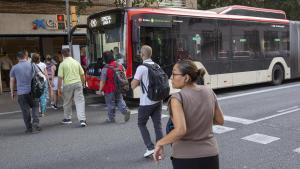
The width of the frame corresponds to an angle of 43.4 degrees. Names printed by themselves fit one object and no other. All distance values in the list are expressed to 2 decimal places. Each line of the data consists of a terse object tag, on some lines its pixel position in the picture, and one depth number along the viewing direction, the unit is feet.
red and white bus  34.96
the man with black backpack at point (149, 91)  18.39
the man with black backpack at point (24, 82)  25.59
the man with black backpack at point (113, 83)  27.45
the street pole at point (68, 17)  42.48
